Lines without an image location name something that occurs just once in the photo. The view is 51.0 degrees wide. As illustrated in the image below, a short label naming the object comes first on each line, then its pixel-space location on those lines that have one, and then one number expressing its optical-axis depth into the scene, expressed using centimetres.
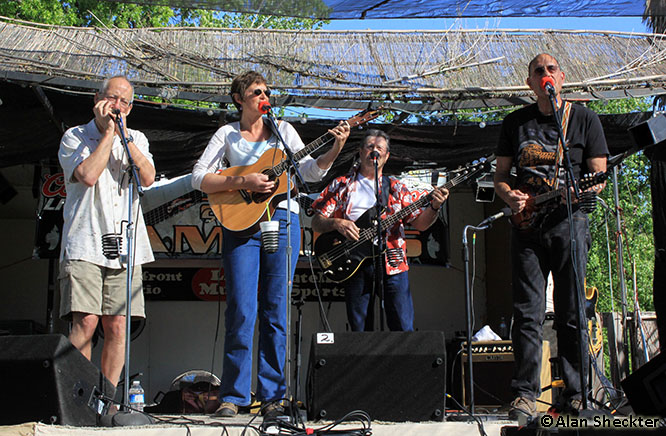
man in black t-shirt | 396
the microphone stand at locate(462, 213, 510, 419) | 492
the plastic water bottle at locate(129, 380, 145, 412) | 439
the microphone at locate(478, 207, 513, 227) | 425
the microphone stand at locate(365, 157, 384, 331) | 500
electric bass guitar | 528
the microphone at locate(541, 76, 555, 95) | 390
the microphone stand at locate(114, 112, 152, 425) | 352
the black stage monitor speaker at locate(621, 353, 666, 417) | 284
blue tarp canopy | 436
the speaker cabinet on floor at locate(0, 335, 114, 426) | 321
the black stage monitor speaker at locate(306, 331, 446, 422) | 352
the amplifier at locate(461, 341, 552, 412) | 665
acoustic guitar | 424
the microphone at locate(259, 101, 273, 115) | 402
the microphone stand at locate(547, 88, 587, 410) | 379
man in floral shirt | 504
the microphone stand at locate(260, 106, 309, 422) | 391
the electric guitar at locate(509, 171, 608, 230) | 397
